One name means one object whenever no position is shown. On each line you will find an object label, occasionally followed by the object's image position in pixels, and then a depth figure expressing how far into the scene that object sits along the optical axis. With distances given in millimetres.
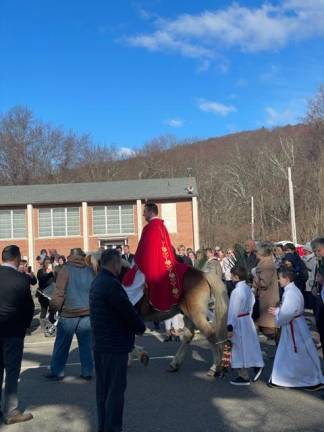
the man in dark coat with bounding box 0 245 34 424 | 6121
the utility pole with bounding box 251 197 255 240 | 62106
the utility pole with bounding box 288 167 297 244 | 40844
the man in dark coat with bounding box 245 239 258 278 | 12977
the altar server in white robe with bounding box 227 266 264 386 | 7773
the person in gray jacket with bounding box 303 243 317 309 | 12781
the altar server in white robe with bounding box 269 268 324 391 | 7332
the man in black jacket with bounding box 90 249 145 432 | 4922
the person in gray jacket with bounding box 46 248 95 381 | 8273
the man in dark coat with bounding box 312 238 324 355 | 6934
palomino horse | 8148
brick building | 44531
